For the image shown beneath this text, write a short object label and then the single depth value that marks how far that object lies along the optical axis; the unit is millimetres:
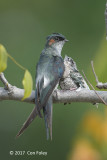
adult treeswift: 7466
